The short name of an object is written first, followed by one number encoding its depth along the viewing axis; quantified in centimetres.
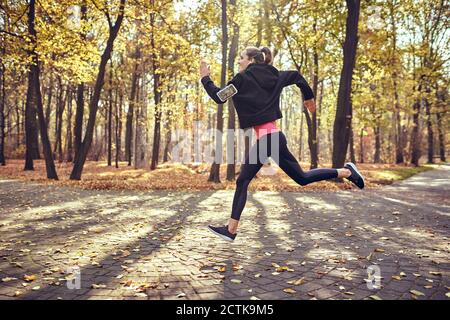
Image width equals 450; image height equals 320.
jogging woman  435
